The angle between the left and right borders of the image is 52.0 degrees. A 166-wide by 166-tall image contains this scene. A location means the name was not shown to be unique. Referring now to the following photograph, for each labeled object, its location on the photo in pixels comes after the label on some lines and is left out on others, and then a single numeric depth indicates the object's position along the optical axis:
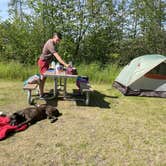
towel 2.56
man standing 3.68
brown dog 2.83
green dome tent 4.50
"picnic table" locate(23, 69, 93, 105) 3.57
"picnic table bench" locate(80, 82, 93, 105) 3.68
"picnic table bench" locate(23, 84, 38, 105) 3.55
